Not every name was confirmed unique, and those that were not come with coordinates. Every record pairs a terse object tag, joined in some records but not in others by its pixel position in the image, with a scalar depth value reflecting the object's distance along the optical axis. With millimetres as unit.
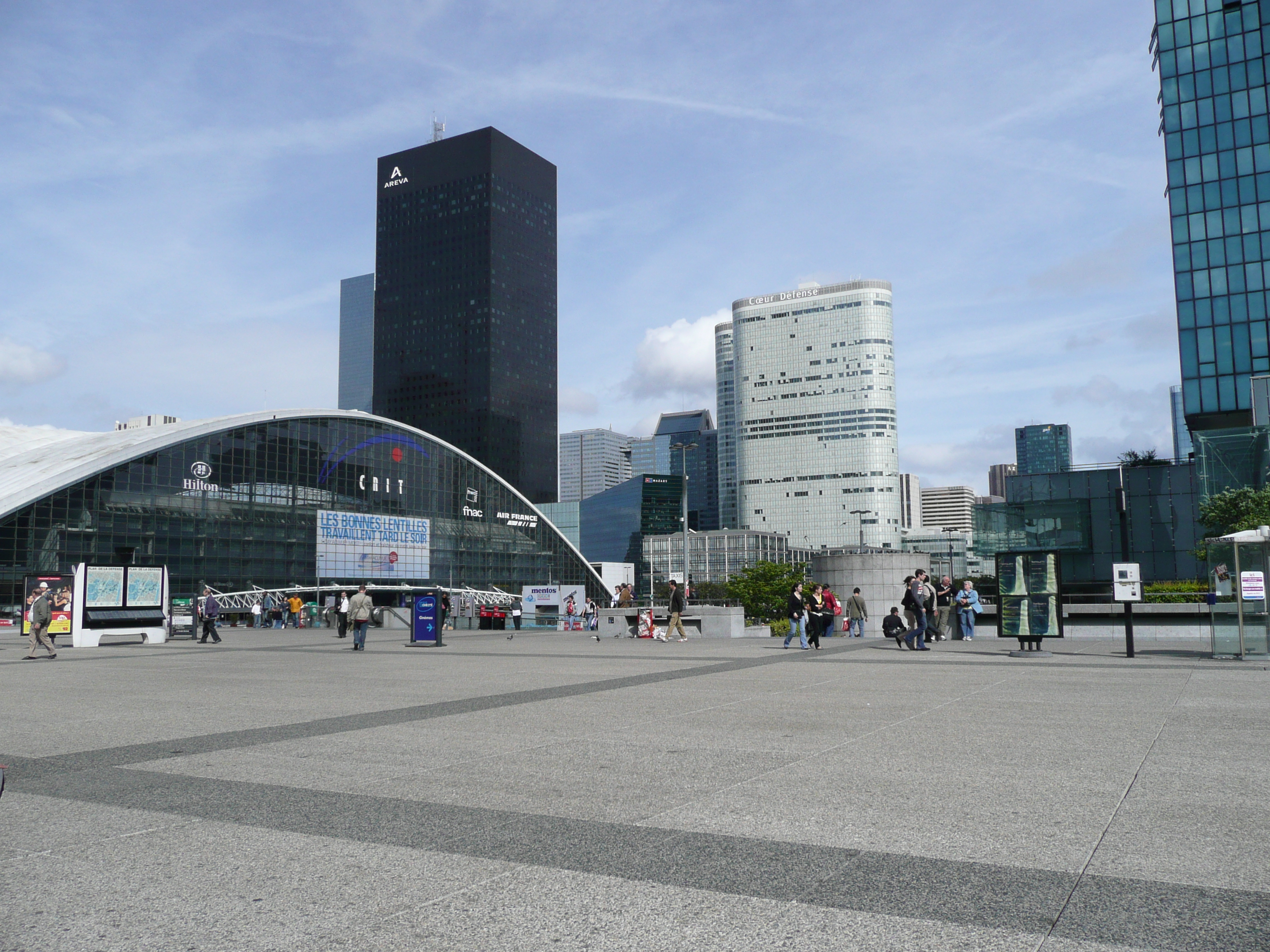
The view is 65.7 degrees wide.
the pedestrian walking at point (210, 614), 31469
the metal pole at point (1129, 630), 18344
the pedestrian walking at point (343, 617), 32062
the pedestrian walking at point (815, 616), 22406
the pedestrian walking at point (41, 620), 21719
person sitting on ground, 22578
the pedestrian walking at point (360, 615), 24875
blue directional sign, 27547
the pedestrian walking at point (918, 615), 21328
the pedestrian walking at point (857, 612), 27703
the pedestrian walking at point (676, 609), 26344
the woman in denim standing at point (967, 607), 25781
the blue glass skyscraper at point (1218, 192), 72688
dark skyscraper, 193625
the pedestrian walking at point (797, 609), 23281
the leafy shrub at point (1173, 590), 28734
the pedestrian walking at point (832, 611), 24203
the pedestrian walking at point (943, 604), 25016
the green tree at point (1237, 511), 44875
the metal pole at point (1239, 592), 17000
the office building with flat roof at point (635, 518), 189000
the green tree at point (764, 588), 61844
